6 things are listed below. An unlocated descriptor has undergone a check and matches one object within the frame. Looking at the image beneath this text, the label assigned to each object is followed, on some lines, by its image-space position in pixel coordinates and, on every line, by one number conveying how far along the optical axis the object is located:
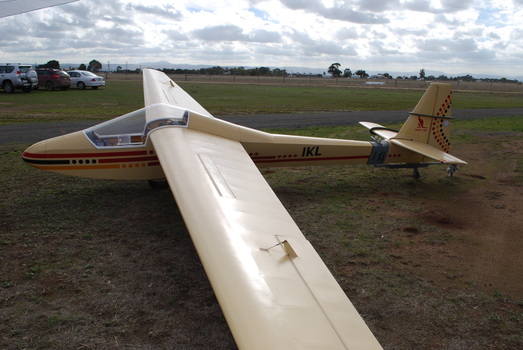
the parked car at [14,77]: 28.45
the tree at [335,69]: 111.56
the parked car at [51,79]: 32.06
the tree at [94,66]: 96.63
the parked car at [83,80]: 34.59
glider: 2.82
